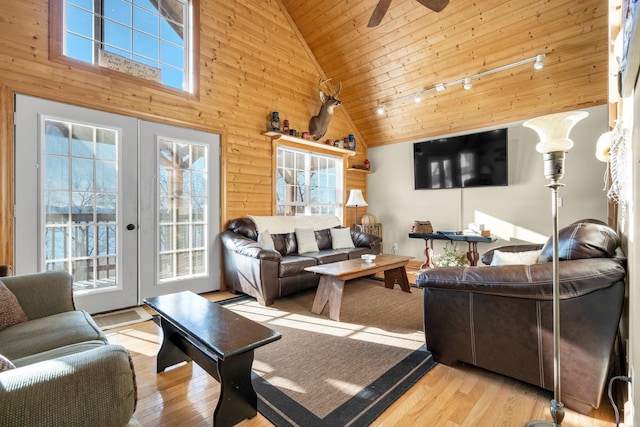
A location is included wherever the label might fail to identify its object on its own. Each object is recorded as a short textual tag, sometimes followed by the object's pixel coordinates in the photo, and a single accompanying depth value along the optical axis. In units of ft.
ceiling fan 9.04
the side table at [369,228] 18.96
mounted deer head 16.71
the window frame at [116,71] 9.30
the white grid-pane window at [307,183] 16.43
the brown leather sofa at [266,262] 11.05
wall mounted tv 15.34
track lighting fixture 12.30
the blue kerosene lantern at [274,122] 14.99
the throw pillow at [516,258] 6.60
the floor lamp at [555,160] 4.49
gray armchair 2.47
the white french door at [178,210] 11.26
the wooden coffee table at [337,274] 9.52
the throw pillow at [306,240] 14.26
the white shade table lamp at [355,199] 18.24
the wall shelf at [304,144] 15.06
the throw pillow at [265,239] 13.05
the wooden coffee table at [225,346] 4.72
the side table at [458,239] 14.48
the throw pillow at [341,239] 15.57
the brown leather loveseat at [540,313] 4.95
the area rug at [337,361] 5.33
